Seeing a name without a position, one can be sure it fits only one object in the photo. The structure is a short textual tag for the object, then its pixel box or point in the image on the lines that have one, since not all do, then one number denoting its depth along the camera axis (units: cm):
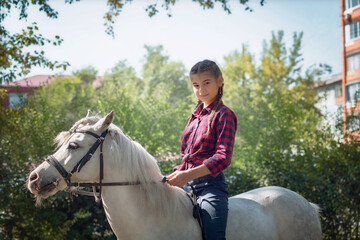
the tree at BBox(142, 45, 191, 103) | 3216
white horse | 231
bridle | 229
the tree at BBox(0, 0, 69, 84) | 543
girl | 243
